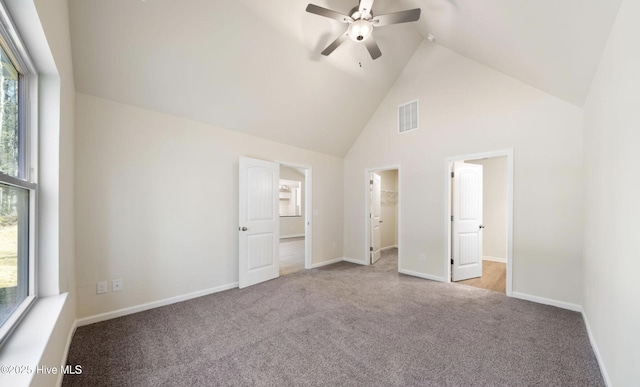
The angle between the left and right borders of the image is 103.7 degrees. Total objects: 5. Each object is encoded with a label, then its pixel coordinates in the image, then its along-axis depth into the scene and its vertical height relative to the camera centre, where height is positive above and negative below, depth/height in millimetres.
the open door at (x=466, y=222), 4059 -494
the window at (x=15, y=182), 1296 +59
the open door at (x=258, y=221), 3725 -460
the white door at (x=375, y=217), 5191 -524
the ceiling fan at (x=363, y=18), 2311 +1680
